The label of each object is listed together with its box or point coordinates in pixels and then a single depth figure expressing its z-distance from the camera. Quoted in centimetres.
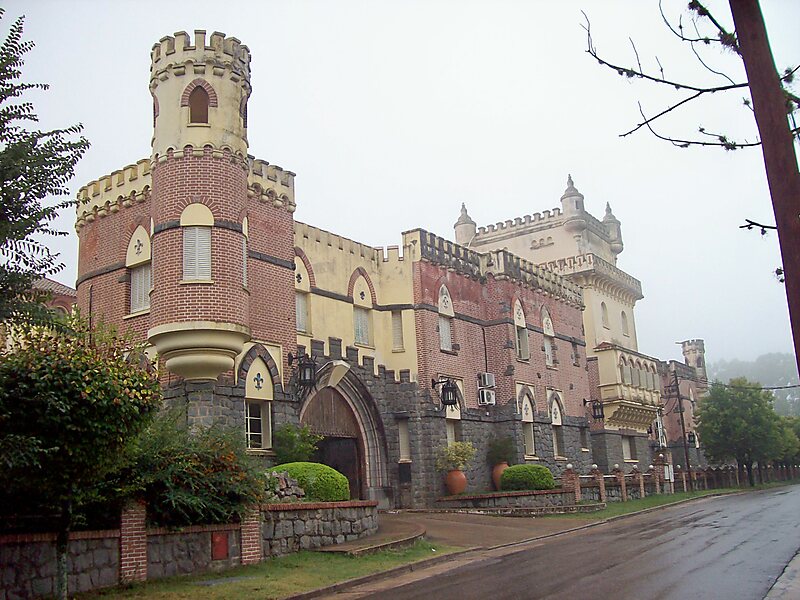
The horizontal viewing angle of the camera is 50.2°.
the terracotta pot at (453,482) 3002
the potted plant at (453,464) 3000
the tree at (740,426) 5403
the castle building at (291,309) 2181
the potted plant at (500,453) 3278
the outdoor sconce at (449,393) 2984
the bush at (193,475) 1444
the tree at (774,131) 525
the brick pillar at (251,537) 1586
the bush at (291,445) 2300
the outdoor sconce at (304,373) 2430
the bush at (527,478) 3006
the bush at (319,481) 1931
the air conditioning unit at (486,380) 3312
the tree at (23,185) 1238
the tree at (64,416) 1067
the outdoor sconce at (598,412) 4012
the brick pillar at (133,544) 1337
